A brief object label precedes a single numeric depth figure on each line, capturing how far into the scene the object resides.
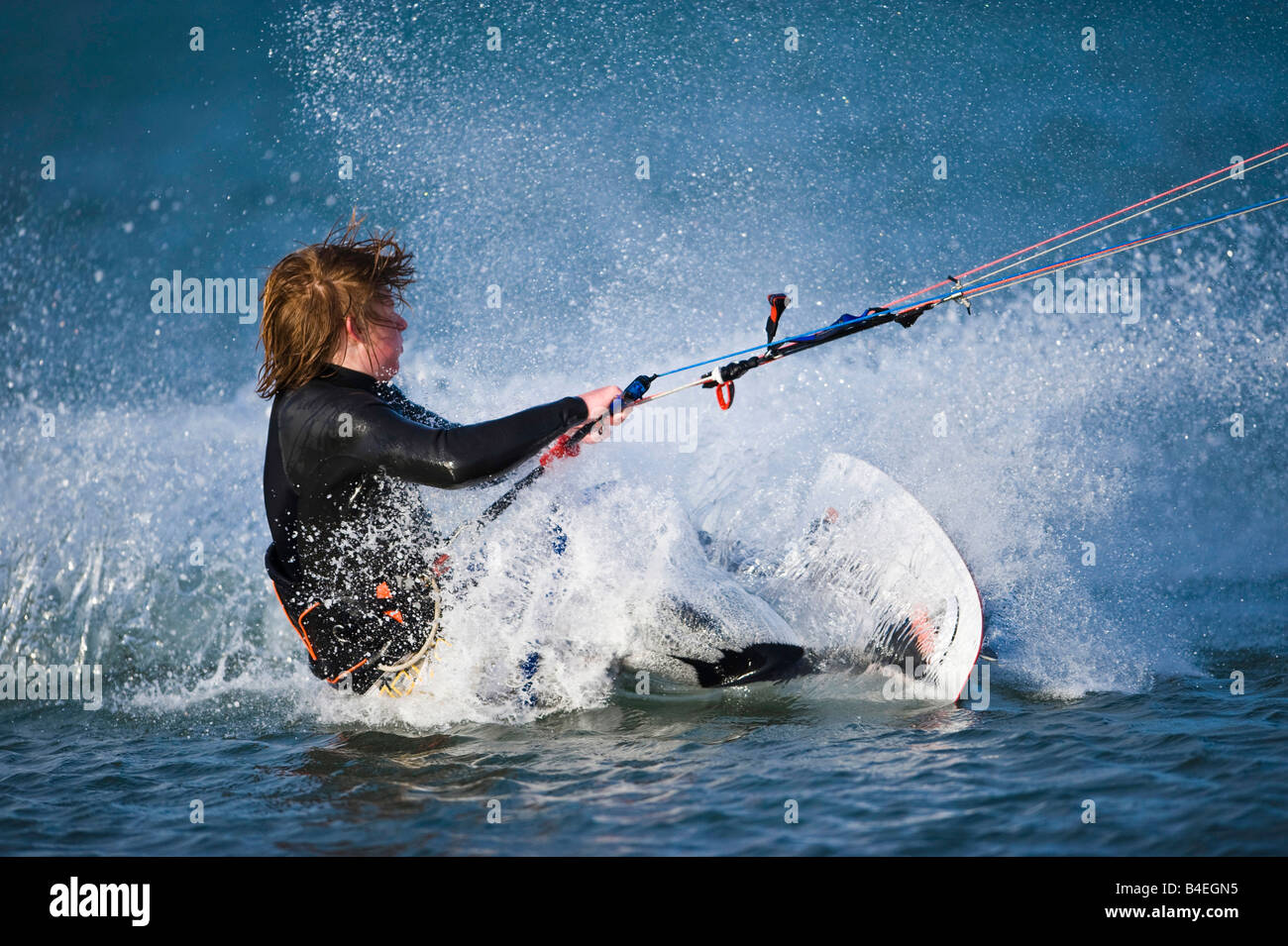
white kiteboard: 8.65
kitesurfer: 6.56
